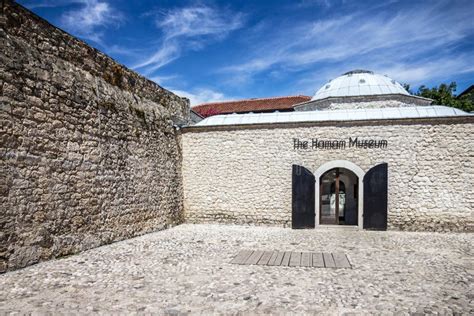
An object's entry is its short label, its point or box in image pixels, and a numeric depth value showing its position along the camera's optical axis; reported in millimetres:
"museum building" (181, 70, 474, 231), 8703
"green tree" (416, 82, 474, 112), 18328
